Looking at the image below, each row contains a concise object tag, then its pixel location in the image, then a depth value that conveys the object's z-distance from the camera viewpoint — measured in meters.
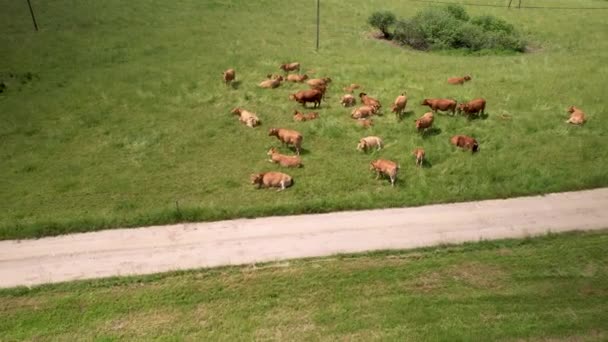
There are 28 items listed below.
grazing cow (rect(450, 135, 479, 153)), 19.64
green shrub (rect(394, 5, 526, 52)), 36.75
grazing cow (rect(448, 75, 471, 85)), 27.38
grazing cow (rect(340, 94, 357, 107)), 24.42
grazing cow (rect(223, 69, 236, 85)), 27.61
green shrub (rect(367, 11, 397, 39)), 40.44
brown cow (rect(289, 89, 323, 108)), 24.06
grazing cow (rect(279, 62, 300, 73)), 29.70
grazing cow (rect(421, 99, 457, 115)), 22.48
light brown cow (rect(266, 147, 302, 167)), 18.80
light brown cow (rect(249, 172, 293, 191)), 17.42
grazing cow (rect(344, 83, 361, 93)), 26.39
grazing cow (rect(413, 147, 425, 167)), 18.59
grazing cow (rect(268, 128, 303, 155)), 19.79
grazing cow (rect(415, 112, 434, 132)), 20.88
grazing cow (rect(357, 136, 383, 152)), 19.89
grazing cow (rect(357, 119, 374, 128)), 22.02
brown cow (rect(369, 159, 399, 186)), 17.41
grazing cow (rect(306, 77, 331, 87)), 26.15
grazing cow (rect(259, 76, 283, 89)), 27.14
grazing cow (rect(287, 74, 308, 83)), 27.88
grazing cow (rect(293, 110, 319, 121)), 22.88
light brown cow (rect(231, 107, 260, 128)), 22.52
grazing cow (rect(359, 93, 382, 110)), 23.56
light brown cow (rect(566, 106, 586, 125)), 22.03
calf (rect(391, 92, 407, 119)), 22.58
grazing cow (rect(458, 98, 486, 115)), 22.42
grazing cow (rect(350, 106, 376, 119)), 22.86
